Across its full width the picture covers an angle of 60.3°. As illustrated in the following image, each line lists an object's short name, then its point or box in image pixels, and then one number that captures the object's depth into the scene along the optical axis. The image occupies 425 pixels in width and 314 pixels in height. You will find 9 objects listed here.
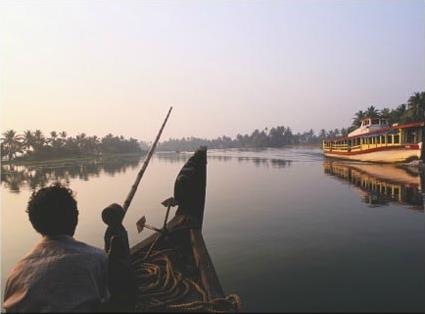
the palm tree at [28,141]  100.69
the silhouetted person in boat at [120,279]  3.17
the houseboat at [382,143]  35.53
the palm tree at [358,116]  88.32
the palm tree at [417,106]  63.34
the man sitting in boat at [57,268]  2.75
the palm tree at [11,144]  98.94
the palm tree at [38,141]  101.25
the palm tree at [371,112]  85.41
